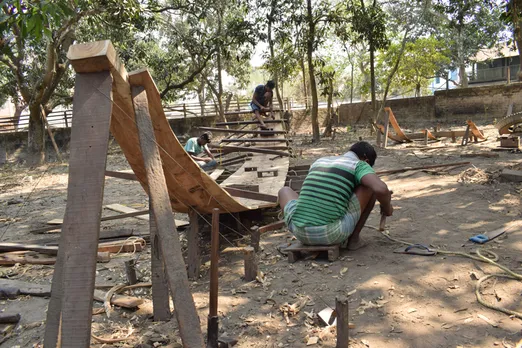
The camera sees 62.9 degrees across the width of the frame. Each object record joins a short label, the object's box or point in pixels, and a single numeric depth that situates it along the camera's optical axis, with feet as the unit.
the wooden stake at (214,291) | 8.05
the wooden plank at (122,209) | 21.13
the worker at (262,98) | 34.20
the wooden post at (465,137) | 36.17
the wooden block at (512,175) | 19.40
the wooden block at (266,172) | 19.53
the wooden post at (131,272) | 11.70
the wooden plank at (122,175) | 13.82
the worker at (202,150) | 25.22
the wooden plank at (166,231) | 6.14
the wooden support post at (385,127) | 37.14
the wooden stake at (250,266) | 11.51
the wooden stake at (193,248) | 12.63
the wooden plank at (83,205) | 5.39
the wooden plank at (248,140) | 25.91
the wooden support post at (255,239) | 13.39
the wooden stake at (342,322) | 7.47
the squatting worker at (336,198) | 11.60
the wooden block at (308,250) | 12.03
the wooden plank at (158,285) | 9.30
